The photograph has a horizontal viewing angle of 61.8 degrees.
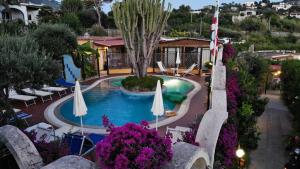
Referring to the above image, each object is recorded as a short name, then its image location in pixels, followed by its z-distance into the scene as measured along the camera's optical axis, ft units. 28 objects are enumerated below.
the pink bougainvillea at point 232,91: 26.21
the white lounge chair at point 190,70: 64.85
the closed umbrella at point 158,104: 29.25
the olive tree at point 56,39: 55.42
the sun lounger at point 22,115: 34.17
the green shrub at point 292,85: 40.76
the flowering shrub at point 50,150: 17.37
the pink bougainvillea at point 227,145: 20.66
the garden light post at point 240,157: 26.69
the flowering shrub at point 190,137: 18.23
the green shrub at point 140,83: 52.19
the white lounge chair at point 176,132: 27.77
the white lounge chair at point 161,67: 65.87
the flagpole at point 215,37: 30.35
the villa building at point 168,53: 66.85
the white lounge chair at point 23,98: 43.11
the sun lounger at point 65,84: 51.93
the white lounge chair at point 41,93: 45.50
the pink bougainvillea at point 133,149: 12.07
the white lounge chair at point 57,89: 48.62
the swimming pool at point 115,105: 40.22
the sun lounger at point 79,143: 25.57
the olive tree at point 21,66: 26.25
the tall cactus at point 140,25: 51.11
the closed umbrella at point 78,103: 28.72
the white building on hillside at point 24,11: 150.27
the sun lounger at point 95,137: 29.28
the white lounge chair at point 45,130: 27.53
